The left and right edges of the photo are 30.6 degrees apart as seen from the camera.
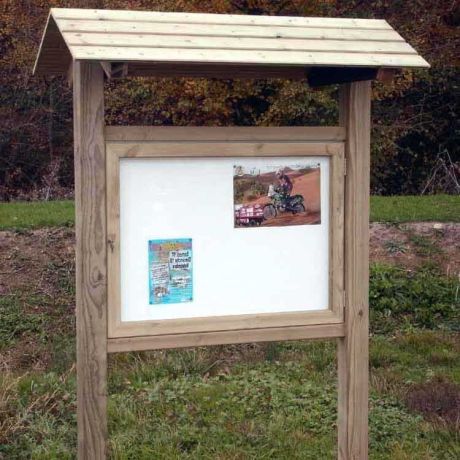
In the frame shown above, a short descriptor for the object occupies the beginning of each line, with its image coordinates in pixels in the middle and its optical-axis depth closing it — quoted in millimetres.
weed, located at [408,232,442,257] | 9375
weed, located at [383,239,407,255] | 9419
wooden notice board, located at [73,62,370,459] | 3760
